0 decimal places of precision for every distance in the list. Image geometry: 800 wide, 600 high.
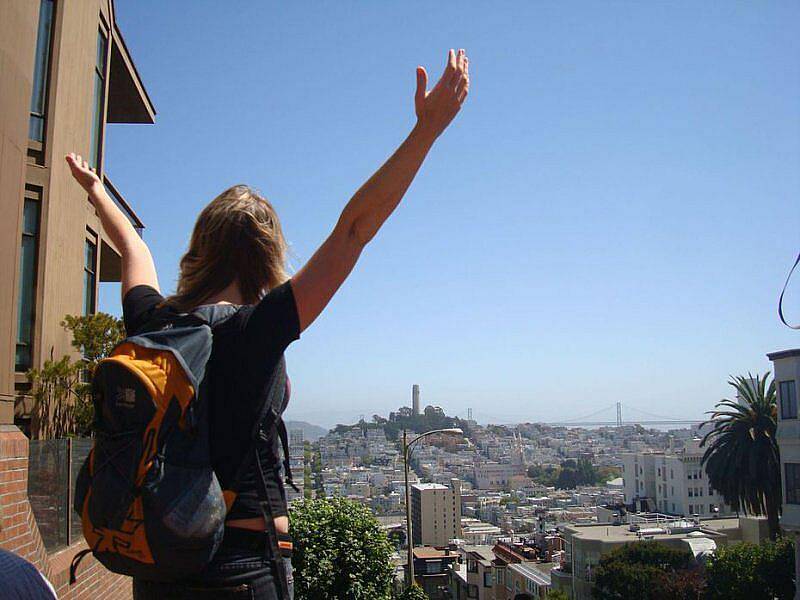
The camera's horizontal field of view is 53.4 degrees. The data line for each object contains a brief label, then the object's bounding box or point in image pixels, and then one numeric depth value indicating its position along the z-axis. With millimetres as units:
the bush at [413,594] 18628
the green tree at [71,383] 10539
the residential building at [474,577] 66188
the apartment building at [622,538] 49344
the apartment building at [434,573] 72250
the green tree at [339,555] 13734
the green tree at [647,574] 38938
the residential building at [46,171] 9023
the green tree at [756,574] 35375
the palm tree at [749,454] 39719
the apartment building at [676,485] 103188
